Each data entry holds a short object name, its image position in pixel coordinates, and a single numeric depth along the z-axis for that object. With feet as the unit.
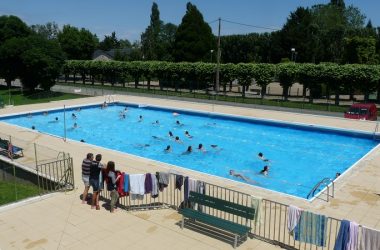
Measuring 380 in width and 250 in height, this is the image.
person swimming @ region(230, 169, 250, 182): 61.30
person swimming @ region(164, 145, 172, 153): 77.55
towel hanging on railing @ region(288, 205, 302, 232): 28.12
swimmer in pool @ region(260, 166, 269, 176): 63.08
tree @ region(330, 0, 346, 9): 311.68
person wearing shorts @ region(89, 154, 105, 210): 35.55
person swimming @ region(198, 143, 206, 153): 78.15
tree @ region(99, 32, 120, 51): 401.90
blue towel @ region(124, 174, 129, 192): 35.63
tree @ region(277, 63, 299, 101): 124.67
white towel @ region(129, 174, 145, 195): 35.68
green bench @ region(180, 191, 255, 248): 28.68
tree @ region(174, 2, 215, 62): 224.53
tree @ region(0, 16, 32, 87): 137.49
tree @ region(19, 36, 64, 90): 132.46
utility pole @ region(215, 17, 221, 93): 134.80
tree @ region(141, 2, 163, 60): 266.77
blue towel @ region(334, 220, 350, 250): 25.21
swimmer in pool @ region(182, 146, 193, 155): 75.25
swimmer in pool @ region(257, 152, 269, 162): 72.23
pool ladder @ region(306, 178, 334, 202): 40.09
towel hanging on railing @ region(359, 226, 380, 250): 24.16
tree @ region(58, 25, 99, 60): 257.96
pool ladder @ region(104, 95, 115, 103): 130.62
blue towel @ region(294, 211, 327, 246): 26.89
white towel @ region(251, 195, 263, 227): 29.60
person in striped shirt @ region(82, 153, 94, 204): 36.19
